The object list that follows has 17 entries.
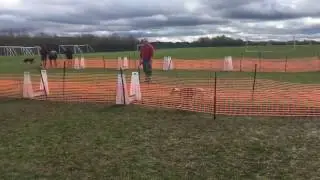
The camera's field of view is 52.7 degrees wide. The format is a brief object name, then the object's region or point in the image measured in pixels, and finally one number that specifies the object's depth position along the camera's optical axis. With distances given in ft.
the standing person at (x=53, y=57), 70.73
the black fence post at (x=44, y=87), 30.88
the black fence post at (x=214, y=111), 22.59
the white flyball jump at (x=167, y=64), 62.44
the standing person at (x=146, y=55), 42.26
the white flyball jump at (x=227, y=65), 58.95
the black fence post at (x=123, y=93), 26.89
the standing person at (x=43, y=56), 68.47
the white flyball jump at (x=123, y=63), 65.54
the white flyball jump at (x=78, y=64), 67.49
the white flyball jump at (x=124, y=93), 26.93
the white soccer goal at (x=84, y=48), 148.11
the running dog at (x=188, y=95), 26.49
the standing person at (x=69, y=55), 71.77
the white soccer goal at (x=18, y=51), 145.98
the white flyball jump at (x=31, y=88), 30.59
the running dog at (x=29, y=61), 84.26
